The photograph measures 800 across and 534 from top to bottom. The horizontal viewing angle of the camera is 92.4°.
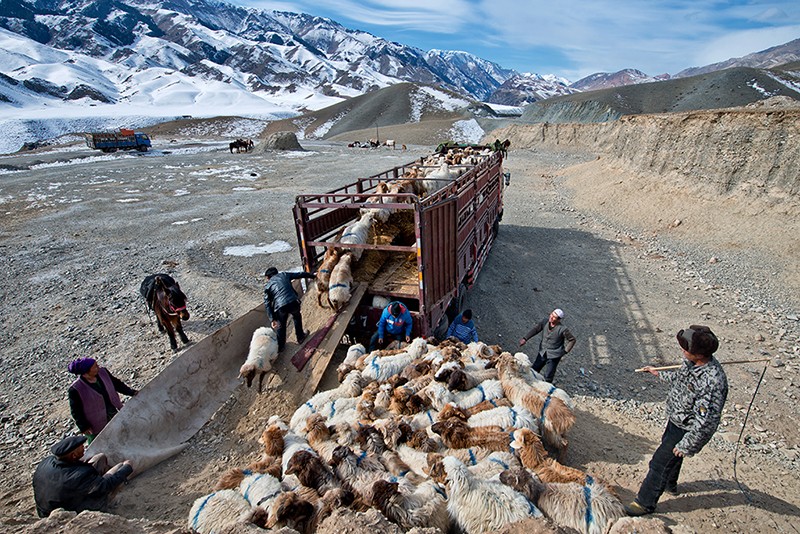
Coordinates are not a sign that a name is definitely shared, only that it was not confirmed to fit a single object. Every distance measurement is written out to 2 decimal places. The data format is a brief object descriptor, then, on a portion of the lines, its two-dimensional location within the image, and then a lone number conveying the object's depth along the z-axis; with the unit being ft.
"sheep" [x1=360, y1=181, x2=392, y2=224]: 26.25
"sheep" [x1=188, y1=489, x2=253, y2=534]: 10.99
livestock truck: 21.12
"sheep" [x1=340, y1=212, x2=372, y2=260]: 23.26
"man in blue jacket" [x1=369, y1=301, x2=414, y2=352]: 20.89
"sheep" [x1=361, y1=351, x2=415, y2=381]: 18.26
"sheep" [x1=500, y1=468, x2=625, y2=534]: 10.77
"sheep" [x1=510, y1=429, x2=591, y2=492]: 12.11
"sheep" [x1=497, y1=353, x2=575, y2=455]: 14.97
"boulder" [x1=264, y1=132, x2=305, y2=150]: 149.79
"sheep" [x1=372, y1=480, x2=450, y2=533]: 10.64
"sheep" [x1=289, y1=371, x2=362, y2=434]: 15.92
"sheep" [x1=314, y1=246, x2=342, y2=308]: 22.45
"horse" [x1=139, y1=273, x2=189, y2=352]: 23.49
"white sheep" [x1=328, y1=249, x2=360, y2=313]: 21.20
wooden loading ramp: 19.29
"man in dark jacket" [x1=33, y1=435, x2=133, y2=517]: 11.62
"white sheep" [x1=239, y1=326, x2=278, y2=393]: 18.67
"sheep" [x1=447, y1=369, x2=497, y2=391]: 16.69
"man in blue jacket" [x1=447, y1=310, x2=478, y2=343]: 23.83
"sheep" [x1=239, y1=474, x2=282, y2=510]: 11.64
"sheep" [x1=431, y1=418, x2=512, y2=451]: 13.93
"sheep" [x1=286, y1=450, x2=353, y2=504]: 12.09
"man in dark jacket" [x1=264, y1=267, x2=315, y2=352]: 20.71
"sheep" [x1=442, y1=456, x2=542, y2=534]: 10.65
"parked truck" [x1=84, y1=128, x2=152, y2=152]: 146.51
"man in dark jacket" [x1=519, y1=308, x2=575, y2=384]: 20.13
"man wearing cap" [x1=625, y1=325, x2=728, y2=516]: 11.58
